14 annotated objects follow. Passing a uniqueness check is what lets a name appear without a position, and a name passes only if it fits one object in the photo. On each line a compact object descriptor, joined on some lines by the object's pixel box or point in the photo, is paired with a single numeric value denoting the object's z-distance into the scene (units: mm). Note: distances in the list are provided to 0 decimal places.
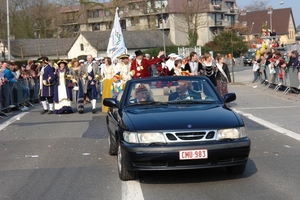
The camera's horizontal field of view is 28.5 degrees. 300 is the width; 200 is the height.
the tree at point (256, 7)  143425
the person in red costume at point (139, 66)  16797
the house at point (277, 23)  113312
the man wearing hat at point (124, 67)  17938
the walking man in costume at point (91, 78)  19250
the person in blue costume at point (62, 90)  18953
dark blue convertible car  7355
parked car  67375
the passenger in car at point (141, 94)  8781
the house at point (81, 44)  85312
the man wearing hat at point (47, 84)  18875
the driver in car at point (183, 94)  8789
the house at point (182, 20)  81188
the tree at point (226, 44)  79750
